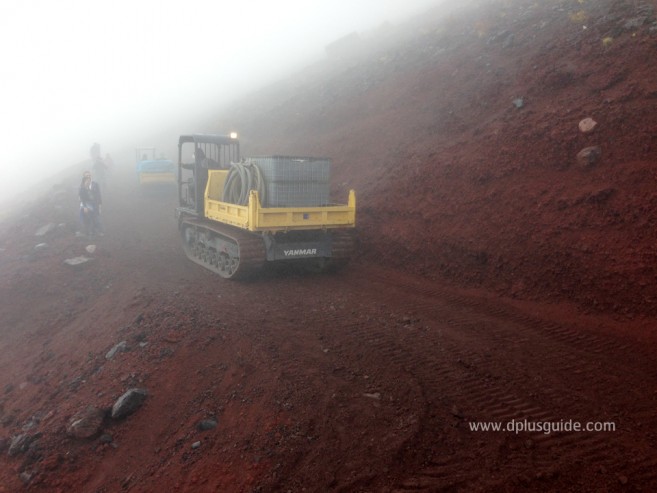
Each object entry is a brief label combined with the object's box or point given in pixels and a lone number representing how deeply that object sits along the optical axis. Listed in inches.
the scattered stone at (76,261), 446.3
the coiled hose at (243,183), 369.1
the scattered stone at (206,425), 187.8
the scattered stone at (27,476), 185.8
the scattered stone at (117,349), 258.5
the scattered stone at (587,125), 366.6
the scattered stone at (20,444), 204.4
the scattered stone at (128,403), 205.5
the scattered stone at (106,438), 196.4
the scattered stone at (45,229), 533.6
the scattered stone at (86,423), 198.2
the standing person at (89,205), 525.3
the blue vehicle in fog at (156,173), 791.1
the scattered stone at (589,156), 346.0
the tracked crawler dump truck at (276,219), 351.9
